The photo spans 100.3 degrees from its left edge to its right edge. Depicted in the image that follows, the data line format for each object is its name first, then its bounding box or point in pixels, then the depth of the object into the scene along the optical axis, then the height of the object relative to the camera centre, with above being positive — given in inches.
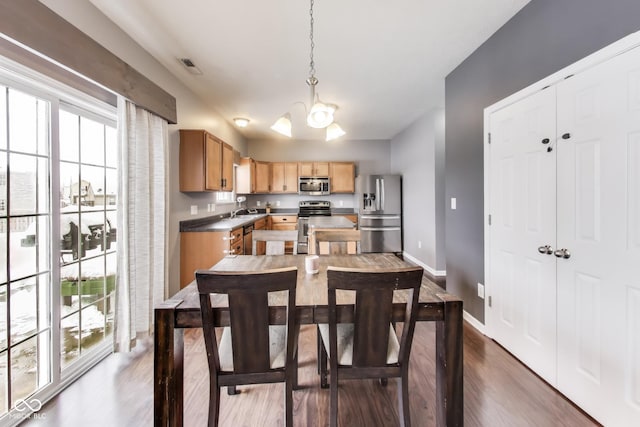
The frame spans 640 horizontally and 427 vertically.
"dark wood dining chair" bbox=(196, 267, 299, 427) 41.3 -19.9
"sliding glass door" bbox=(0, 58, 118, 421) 58.5 -6.0
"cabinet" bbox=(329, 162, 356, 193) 238.7 +31.2
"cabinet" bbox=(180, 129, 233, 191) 119.8 +24.0
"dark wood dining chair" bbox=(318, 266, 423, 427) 42.3 -19.9
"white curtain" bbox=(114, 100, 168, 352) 81.7 -3.1
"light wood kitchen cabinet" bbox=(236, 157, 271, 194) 209.5 +28.8
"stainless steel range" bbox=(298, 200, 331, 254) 237.0 +3.5
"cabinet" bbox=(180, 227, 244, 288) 118.7 -16.9
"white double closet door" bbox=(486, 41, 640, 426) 52.1 -5.7
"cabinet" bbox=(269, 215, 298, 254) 228.1 -8.6
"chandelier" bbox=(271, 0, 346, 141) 70.0 +26.5
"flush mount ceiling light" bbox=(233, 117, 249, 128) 177.8 +61.7
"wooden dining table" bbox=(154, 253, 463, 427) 46.9 -22.3
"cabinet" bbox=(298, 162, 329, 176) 238.1 +38.3
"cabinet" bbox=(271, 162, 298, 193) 238.2 +33.1
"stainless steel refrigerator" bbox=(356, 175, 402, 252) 213.6 -1.9
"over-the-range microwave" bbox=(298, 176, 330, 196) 235.5 +23.8
